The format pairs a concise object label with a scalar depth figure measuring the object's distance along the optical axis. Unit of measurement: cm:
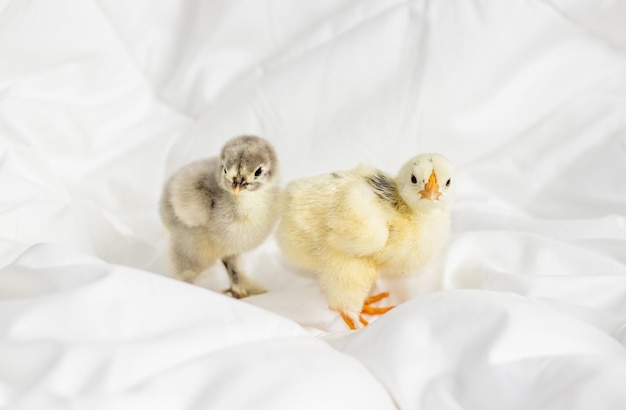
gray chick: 39
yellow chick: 38
